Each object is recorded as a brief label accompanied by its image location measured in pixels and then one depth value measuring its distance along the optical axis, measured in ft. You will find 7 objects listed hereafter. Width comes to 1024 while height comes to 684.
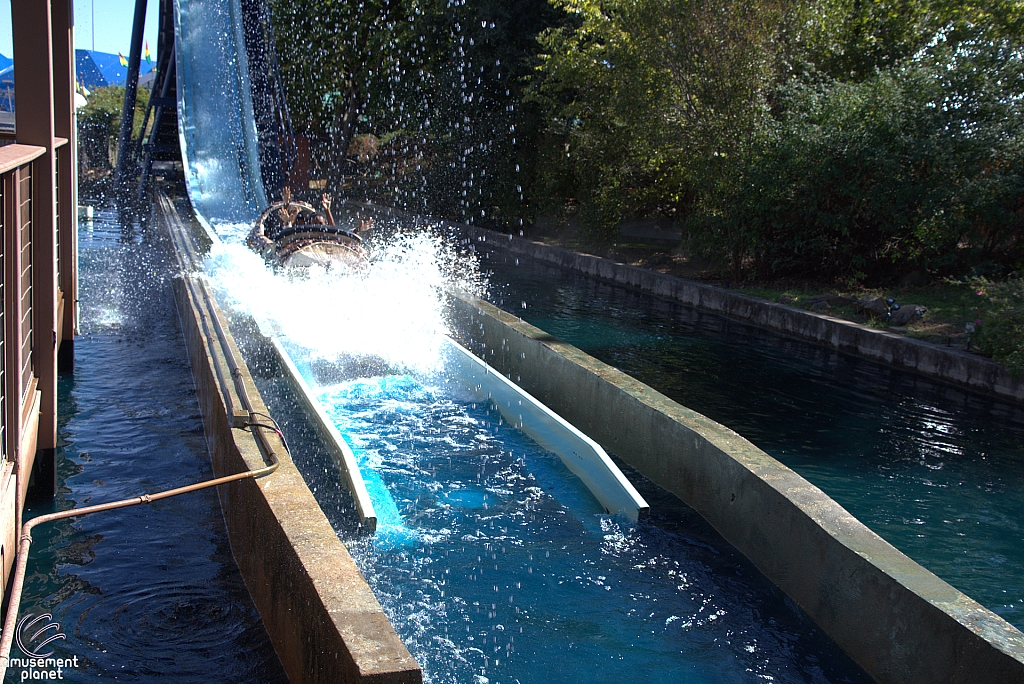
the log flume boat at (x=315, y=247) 37.70
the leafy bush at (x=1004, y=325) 29.95
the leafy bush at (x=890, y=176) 39.40
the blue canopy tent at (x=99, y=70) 173.78
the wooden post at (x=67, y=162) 21.89
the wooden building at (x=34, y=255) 12.91
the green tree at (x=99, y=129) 131.44
